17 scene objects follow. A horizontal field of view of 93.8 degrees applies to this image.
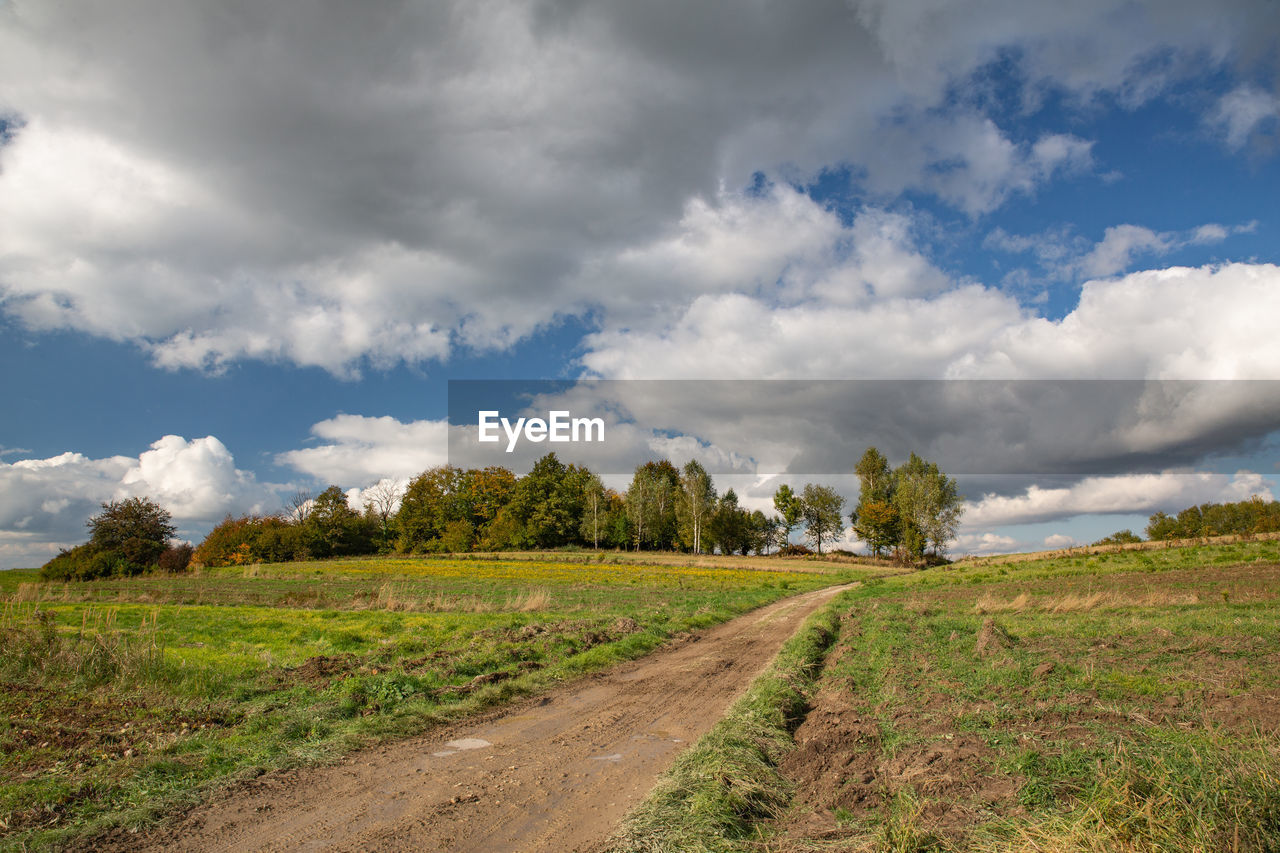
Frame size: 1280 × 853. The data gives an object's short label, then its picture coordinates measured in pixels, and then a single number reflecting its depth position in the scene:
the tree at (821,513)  106.00
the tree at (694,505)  95.19
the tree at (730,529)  99.88
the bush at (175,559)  73.38
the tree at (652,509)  99.25
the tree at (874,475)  97.62
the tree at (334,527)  94.44
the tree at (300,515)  107.34
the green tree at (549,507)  95.81
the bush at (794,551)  97.69
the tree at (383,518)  102.06
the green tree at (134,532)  70.56
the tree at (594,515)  93.00
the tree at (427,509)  99.00
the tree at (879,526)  90.69
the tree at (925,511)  84.50
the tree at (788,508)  106.50
